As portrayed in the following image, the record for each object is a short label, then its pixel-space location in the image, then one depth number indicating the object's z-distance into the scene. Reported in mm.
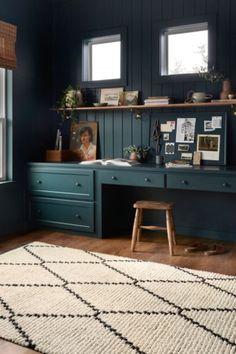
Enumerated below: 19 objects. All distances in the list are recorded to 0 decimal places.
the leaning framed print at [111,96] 4692
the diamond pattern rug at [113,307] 2170
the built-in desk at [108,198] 4152
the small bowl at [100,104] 4692
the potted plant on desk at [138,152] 4562
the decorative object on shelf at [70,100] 4809
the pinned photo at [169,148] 4488
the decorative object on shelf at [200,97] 4137
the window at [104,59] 4719
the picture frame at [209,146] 4246
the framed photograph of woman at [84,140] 4914
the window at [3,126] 4561
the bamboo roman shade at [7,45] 4289
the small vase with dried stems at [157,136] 4535
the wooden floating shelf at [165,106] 4012
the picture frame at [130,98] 4586
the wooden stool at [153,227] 3827
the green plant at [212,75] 4184
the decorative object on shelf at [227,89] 4047
